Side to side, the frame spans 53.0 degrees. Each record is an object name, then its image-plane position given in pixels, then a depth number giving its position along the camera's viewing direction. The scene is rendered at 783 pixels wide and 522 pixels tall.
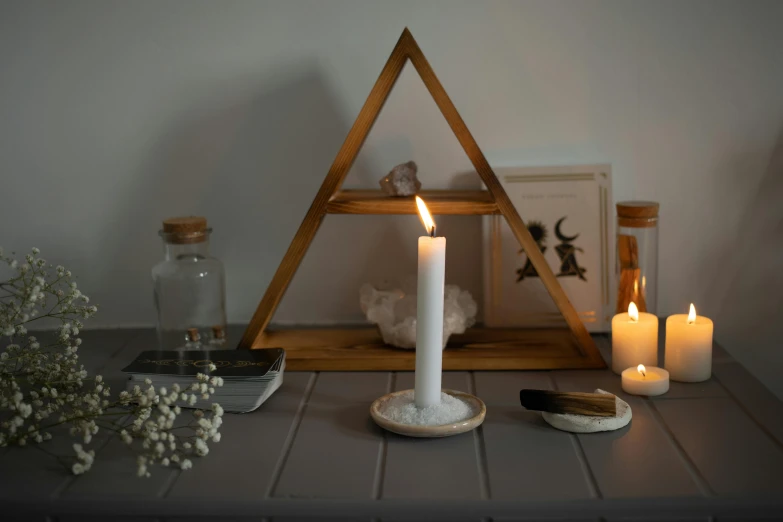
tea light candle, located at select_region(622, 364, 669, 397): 1.07
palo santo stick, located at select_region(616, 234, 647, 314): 1.22
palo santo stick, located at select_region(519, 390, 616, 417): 0.96
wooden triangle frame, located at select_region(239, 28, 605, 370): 1.13
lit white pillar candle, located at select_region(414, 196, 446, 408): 0.92
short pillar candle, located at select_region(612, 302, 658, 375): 1.13
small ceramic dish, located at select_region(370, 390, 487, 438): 0.94
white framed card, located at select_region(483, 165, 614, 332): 1.33
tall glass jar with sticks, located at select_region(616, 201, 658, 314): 1.22
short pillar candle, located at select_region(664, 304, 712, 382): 1.11
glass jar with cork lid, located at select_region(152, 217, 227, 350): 1.27
